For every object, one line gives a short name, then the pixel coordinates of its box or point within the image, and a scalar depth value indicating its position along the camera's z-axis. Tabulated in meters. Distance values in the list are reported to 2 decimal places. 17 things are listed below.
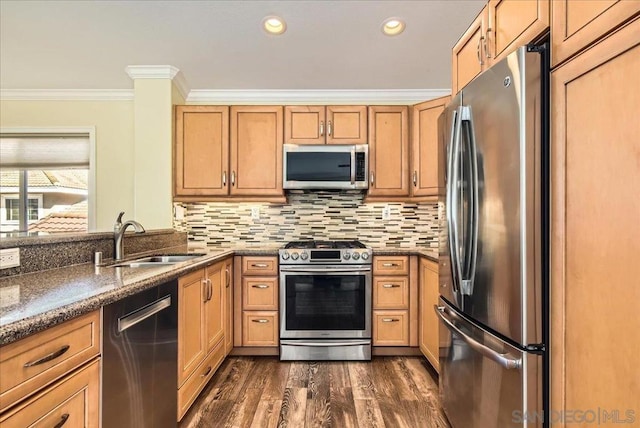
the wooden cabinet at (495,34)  1.12
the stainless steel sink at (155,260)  1.82
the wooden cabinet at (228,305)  2.39
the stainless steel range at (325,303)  2.49
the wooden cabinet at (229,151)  2.87
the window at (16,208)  3.32
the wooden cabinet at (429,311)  2.23
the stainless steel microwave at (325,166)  2.76
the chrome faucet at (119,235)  1.88
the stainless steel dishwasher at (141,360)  1.07
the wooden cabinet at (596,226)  0.80
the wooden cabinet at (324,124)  2.86
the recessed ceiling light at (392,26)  2.14
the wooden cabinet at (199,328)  1.65
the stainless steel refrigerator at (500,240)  1.06
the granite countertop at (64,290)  0.77
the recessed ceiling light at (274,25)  2.13
